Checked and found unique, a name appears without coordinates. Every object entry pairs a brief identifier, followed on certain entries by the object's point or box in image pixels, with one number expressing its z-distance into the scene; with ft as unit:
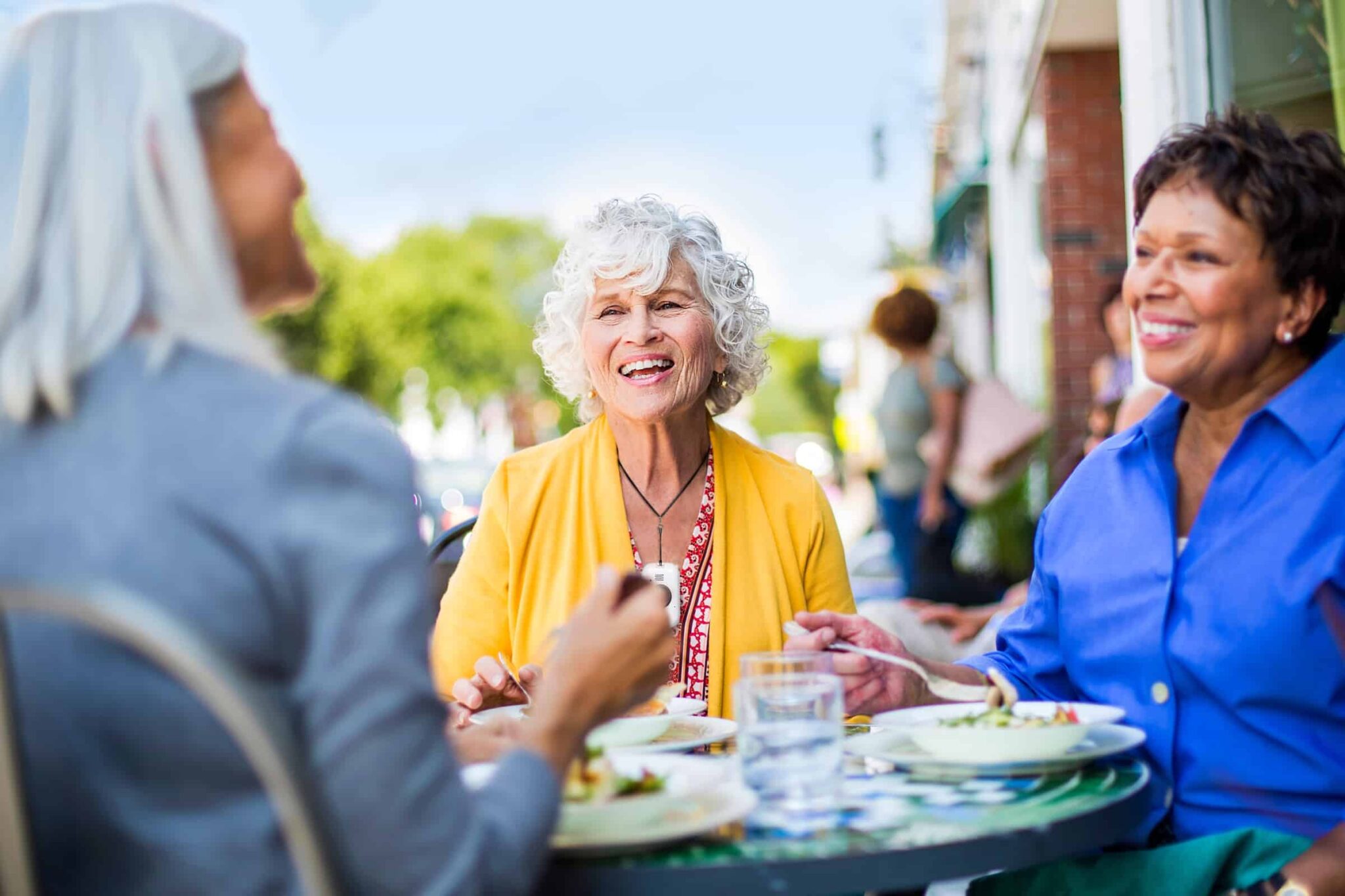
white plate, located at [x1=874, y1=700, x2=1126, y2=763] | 5.61
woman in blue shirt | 6.52
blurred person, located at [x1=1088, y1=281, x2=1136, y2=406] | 17.61
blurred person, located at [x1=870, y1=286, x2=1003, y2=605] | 25.31
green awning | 45.19
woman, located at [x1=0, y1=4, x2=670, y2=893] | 3.92
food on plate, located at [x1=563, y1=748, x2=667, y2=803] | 5.16
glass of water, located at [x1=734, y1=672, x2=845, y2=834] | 5.45
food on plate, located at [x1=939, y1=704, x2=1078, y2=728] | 5.94
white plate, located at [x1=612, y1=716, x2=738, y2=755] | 6.50
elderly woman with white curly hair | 9.37
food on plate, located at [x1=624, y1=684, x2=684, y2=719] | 6.89
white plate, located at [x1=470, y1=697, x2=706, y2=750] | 6.43
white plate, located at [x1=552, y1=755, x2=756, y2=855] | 4.80
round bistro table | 4.56
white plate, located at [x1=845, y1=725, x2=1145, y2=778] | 5.74
